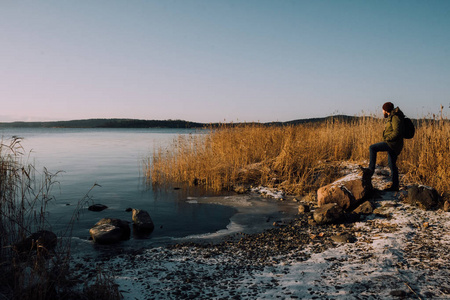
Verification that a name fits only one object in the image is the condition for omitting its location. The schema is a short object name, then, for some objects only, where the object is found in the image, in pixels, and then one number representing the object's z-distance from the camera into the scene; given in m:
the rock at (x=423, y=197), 6.41
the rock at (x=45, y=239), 5.04
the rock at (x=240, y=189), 10.17
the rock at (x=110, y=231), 5.71
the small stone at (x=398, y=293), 3.34
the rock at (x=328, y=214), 6.38
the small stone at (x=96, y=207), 8.20
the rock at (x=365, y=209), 6.66
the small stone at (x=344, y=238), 5.26
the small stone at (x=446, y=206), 6.12
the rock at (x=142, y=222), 6.64
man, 7.22
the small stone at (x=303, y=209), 7.54
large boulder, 7.16
